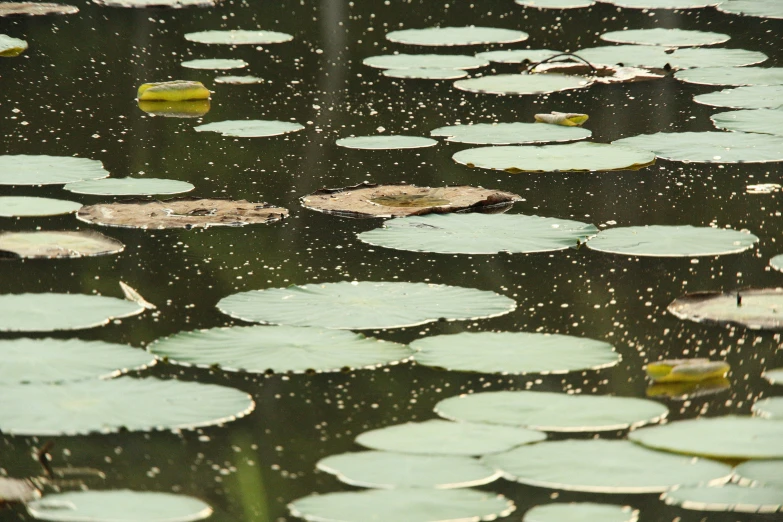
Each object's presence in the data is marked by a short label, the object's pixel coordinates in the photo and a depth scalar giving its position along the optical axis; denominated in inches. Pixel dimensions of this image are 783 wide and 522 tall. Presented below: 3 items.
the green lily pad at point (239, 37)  519.8
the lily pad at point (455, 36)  523.8
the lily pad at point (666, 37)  520.1
